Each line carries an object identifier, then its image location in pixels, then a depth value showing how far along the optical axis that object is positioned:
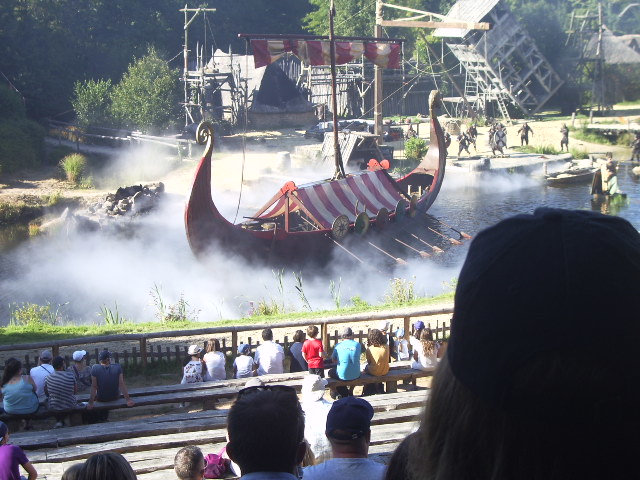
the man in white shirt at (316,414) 5.43
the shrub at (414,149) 32.25
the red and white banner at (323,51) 21.00
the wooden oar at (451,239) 20.77
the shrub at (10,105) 32.25
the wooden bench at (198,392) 7.76
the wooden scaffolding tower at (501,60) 41.12
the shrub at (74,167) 28.44
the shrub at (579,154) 32.81
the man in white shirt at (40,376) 8.12
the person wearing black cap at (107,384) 7.85
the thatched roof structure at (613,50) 46.75
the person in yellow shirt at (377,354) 8.04
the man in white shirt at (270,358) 8.46
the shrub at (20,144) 29.09
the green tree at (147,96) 35.59
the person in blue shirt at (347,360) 7.85
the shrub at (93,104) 35.41
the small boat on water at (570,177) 28.33
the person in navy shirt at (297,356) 8.60
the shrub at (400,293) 14.59
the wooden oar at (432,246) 20.05
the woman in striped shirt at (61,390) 7.67
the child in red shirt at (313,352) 8.28
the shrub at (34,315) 14.03
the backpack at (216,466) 5.30
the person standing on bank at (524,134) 34.94
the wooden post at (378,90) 28.77
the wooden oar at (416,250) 19.59
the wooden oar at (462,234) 21.55
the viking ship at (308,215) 16.25
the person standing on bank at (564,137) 33.00
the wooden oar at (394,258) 18.80
